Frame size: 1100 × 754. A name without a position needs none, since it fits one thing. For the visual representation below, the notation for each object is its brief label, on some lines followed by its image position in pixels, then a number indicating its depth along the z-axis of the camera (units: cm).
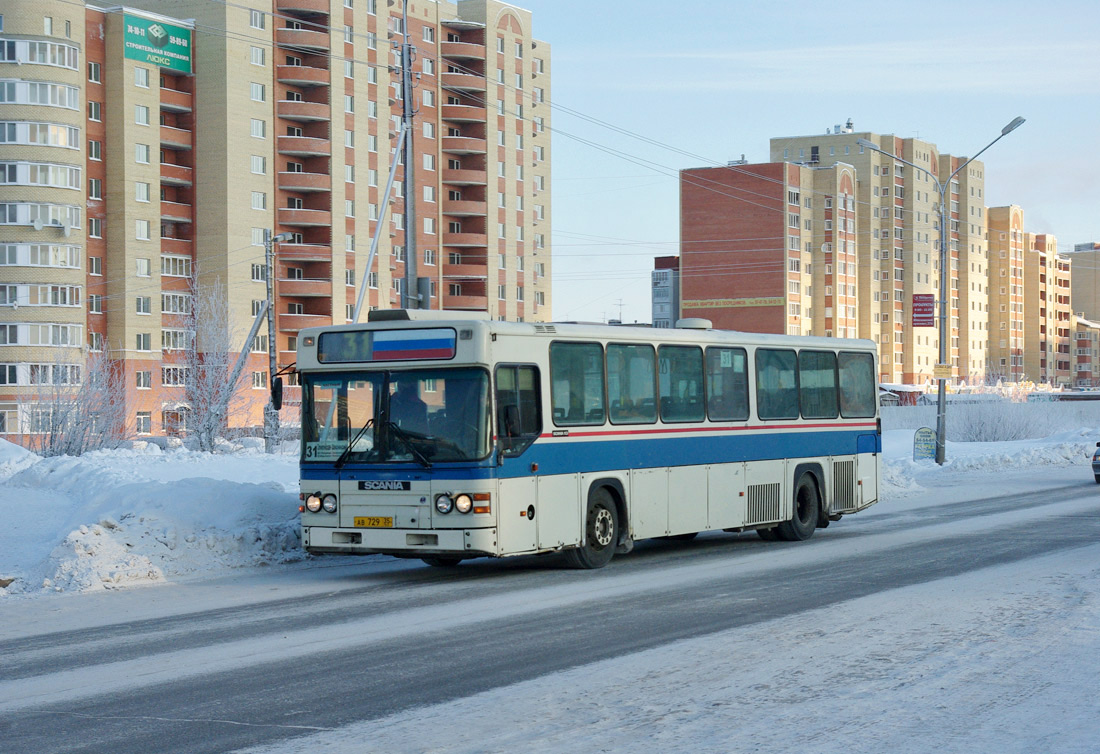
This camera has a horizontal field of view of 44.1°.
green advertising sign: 7881
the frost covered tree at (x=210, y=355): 6600
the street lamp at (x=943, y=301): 3909
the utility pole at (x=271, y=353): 3972
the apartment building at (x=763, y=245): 12550
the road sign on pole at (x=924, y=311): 3816
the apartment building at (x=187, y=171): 7519
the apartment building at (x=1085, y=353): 18912
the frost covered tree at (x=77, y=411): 4528
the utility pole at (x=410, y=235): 2405
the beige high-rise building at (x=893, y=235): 14050
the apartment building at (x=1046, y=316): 17375
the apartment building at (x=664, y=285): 17050
